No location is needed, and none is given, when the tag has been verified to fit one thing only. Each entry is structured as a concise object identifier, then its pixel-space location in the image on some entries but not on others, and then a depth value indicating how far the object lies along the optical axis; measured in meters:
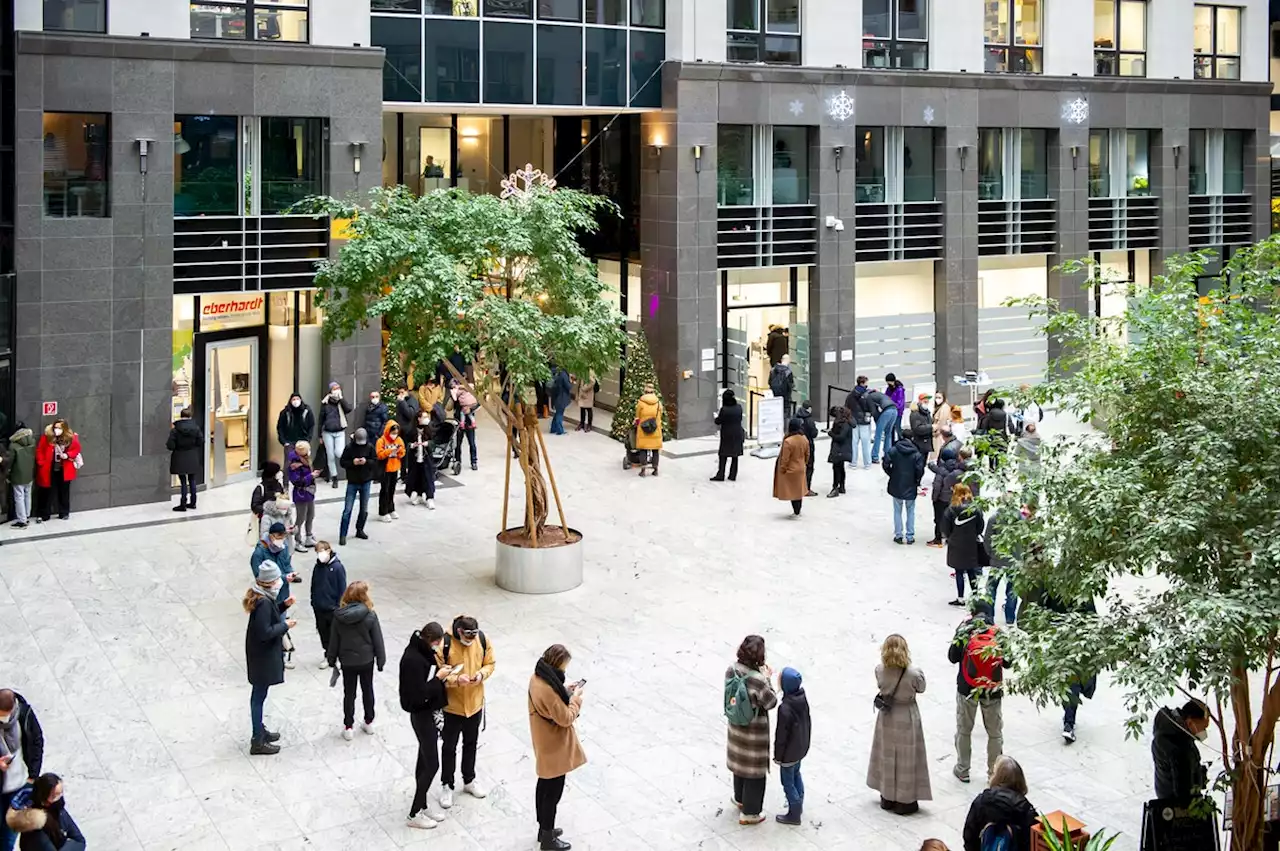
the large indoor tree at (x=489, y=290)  19.33
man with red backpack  12.63
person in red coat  23.52
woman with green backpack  12.94
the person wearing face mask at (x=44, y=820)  10.93
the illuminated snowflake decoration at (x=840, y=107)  31.88
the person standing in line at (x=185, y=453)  24.14
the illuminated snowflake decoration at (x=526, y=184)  20.93
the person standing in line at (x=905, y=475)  22.23
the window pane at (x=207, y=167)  25.34
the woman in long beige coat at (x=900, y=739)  13.13
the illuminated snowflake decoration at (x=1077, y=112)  34.94
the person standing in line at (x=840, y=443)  25.48
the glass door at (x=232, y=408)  26.27
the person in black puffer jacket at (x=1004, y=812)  10.86
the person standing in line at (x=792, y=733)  12.98
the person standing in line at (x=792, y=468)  24.08
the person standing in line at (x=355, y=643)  14.35
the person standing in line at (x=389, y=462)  23.05
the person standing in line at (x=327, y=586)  16.06
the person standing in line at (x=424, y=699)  12.89
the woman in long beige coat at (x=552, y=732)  12.42
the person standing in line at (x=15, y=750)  11.88
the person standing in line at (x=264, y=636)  14.36
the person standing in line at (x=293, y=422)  25.42
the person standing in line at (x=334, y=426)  25.83
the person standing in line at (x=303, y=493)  21.05
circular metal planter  20.16
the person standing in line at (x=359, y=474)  21.59
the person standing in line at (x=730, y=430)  26.80
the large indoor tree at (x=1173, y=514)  9.48
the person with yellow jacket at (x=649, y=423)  27.06
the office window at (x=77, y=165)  24.11
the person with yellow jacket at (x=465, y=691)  13.05
